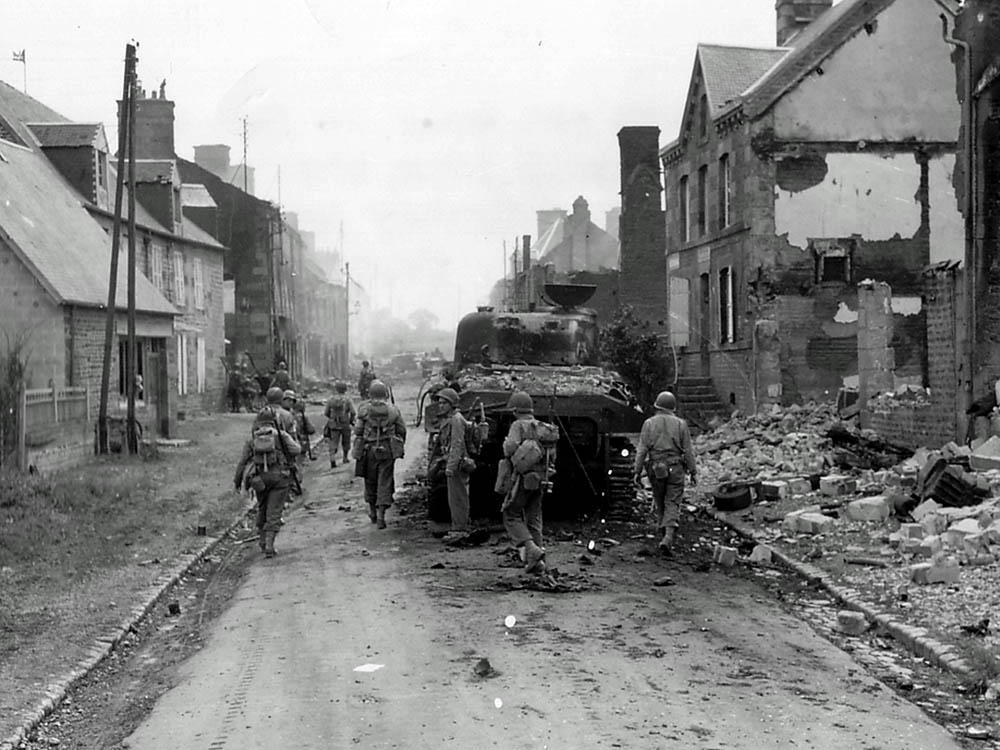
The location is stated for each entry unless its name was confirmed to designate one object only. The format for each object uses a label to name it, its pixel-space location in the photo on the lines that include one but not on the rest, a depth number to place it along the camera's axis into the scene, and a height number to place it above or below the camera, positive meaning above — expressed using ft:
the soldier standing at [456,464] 44.04 -3.38
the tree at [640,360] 105.29 +0.62
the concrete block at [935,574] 34.99 -5.76
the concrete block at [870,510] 46.68 -5.31
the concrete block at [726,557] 41.14 -6.22
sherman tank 47.50 -1.88
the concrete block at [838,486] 54.60 -5.17
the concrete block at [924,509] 44.75 -5.08
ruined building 91.86 +12.98
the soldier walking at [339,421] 69.72 -3.04
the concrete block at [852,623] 31.07 -6.33
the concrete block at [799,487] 56.59 -5.41
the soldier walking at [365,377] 92.53 -0.69
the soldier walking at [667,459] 43.86 -3.20
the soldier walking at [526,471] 38.91 -3.22
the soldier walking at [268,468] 43.91 -3.52
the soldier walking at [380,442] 48.65 -2.87
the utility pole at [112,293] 77.22 +4.61
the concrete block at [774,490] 55.98 -5.50
